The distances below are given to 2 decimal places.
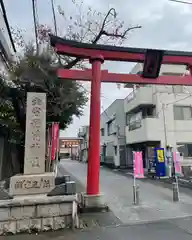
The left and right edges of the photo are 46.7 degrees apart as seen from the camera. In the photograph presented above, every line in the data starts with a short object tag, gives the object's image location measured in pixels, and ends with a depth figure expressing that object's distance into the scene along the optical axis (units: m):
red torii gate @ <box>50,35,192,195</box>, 7.23
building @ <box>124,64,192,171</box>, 18.12
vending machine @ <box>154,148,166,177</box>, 15.25
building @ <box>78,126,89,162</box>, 46.79
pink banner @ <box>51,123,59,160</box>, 10.20
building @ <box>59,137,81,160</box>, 60.38
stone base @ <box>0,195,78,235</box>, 5.08
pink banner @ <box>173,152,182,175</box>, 9.94
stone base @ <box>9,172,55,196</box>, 5.40
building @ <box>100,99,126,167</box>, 25.05
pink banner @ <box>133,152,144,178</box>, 8.45
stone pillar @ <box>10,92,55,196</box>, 5.45
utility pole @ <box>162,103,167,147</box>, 18.17
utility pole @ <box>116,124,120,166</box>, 24.95
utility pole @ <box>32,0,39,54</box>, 6.67
